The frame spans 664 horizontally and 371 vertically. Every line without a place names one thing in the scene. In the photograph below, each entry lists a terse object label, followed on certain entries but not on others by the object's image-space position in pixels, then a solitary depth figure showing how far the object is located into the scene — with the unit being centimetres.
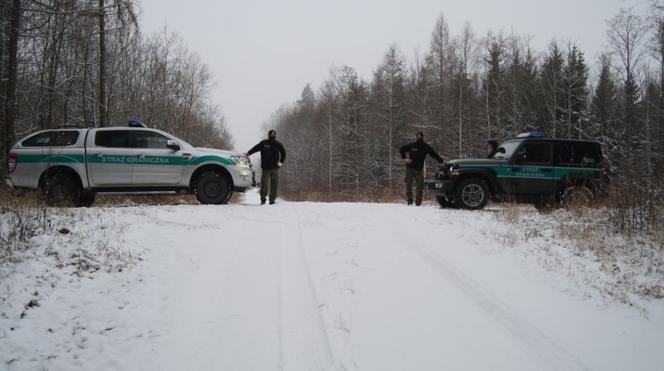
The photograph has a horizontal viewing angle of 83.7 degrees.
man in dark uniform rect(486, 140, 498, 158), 1031
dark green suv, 943
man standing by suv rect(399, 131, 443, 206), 1074
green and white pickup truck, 799
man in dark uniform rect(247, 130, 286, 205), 1009
